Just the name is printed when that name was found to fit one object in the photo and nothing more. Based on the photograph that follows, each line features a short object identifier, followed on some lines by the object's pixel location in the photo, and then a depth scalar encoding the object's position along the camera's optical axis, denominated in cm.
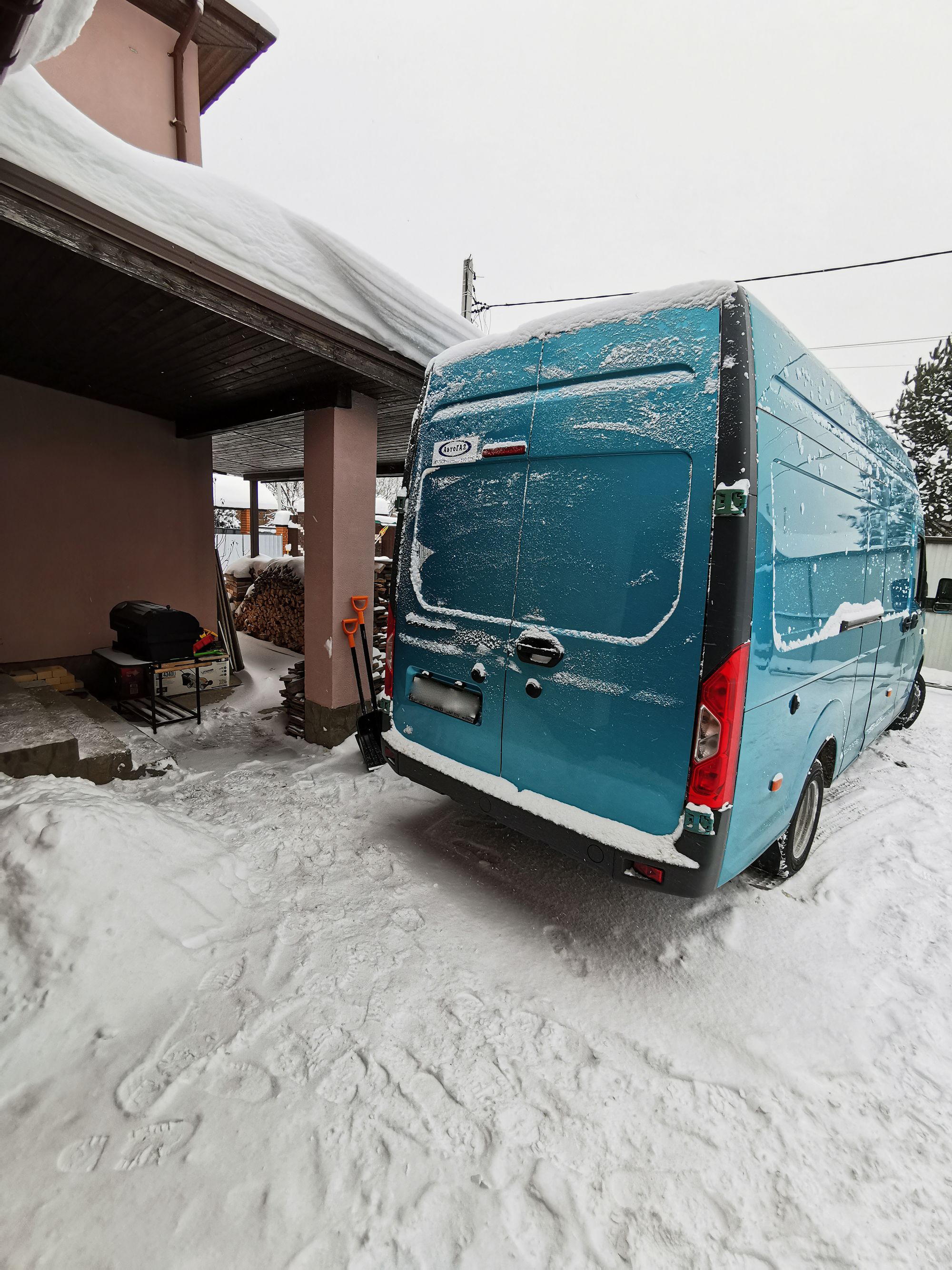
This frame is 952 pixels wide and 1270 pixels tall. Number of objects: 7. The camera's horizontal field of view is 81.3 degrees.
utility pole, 1403
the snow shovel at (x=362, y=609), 503
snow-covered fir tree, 1669
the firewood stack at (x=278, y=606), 906
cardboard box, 624
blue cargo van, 196
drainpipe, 602
